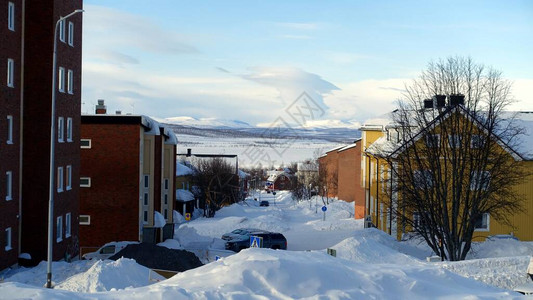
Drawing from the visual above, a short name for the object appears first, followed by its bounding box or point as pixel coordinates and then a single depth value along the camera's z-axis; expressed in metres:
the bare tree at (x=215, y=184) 69.56
